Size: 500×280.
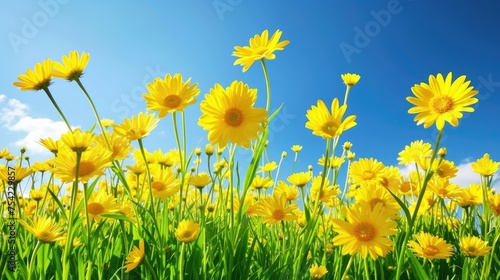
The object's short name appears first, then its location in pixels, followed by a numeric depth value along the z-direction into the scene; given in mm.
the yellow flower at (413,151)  1680
